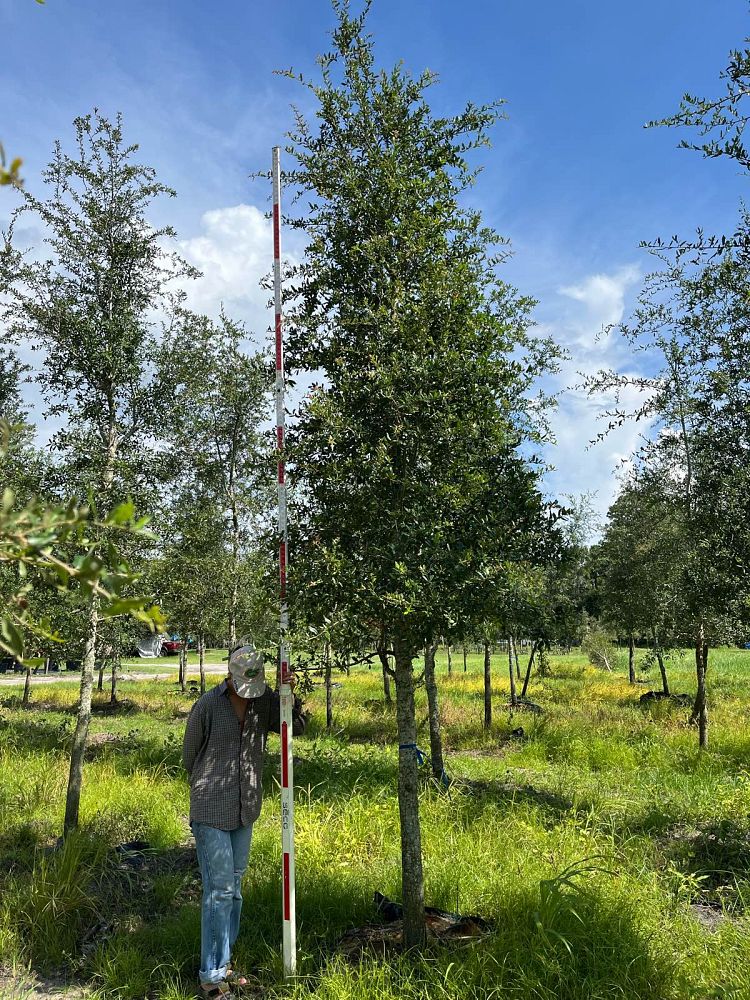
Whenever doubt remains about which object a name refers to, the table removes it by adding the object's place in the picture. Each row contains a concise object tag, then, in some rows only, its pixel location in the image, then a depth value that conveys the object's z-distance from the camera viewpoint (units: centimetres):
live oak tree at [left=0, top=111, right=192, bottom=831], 814
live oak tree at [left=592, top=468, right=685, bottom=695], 1433
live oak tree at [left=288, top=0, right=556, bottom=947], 455
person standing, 457
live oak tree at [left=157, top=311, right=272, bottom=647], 1220
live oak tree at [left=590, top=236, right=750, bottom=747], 678
